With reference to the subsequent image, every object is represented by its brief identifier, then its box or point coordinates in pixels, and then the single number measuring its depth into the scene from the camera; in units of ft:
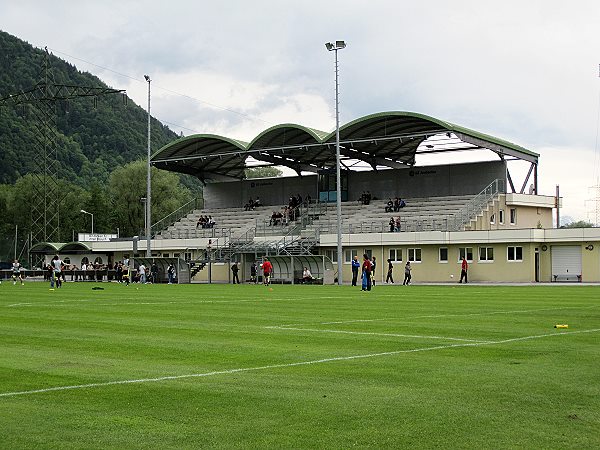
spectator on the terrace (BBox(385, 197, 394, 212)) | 236.84
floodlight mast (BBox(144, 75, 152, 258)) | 221.87
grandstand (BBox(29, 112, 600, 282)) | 202.18
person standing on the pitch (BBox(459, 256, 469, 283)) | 196.54
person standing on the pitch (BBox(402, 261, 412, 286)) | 189.47
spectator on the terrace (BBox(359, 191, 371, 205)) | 251.39
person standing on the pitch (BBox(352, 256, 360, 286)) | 172.98
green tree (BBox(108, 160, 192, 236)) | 391.30
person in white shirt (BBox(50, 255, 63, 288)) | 164.86
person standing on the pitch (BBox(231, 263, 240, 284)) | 212.64
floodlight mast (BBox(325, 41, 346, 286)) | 191.42
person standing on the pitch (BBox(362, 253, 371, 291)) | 146.72
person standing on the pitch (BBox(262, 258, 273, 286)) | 184.65
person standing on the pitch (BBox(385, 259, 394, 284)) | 199.89
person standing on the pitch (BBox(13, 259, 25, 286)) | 198.65
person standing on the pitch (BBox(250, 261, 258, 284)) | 210.65
